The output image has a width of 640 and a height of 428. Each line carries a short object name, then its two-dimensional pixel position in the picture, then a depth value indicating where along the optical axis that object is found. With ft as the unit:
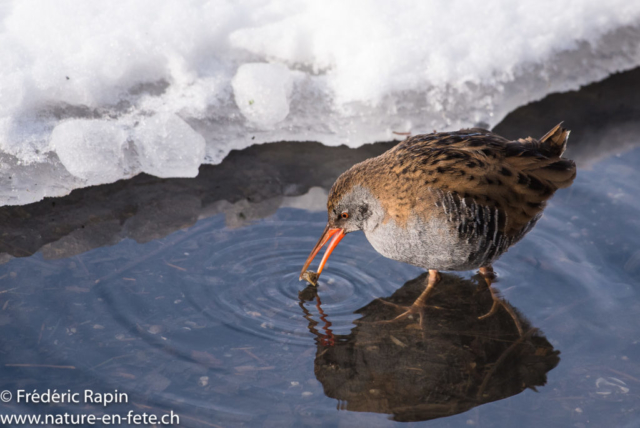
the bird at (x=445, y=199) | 23.34
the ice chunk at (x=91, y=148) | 29.86
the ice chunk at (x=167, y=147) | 31.17
